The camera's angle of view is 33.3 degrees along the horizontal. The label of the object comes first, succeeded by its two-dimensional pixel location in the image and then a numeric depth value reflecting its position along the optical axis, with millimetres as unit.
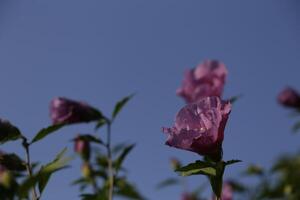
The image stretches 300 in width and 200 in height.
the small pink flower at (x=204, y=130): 1241
